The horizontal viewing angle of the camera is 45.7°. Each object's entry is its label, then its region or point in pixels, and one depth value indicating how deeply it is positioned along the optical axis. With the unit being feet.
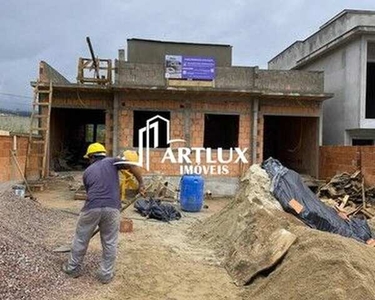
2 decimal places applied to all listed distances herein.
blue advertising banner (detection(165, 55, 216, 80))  50.85
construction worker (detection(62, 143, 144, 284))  19.07
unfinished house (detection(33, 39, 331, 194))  50.96
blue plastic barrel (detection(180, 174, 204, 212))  41.27
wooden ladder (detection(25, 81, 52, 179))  46.12
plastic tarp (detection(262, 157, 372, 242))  27.66
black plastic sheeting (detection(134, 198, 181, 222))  36.09
